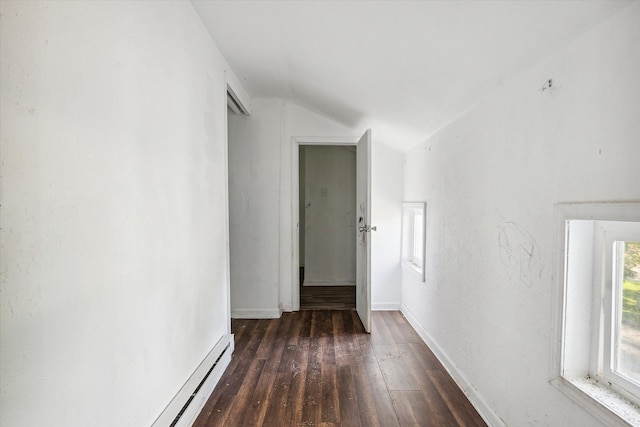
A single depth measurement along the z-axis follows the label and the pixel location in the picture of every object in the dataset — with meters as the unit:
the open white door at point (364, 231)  3.05
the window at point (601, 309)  1.06
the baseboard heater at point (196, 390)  1.56
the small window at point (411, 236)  3.40
